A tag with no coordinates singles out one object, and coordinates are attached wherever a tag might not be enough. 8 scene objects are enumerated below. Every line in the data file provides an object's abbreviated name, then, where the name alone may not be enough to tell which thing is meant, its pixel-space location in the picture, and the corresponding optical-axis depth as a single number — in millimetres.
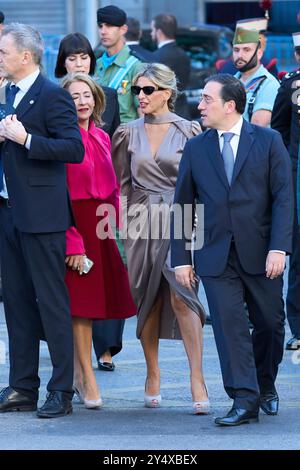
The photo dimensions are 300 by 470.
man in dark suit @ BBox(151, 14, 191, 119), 26019
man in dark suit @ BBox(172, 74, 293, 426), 12966
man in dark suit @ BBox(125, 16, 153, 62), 23768
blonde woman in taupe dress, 14186
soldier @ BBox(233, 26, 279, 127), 17952
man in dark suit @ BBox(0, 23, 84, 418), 13204
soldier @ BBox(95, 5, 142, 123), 18097
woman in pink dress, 14121
